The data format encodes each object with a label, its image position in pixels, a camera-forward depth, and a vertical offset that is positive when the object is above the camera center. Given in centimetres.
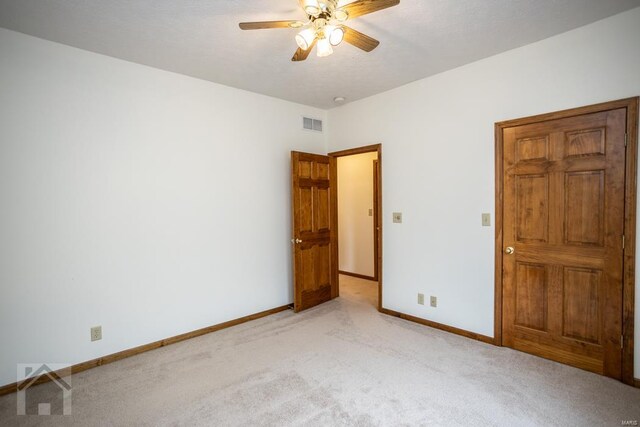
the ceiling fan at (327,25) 186 +110
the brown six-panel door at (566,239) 243 -33
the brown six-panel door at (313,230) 404 -35
